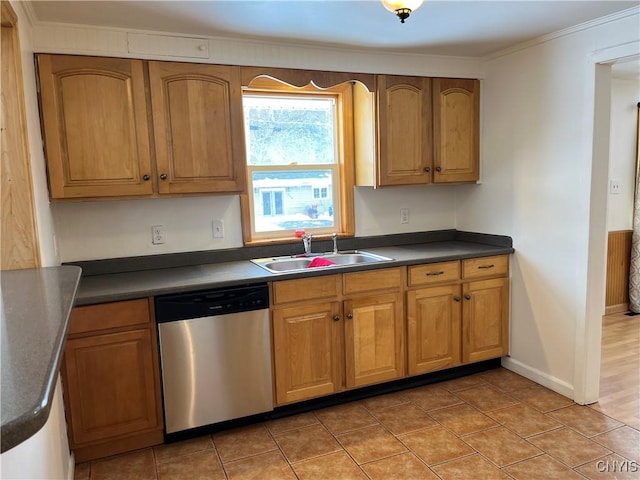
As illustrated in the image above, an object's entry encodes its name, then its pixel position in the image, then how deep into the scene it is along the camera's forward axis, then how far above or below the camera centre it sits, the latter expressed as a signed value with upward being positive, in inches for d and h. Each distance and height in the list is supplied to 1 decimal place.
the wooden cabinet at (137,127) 95.3 +14.3
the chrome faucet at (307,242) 125.3 -14.4
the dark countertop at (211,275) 92.5 -18.6
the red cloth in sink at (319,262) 121.0 -19.3
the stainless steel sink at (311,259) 119.8 -18.8
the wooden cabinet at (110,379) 89.5 -36.1
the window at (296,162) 124.2 +7.2
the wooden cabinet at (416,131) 124.5 +14.6
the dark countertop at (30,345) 25.0 -11.0
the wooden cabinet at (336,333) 106.0 -34.4
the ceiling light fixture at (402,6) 69.1 +26.6
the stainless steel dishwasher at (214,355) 95.3 -34.3
